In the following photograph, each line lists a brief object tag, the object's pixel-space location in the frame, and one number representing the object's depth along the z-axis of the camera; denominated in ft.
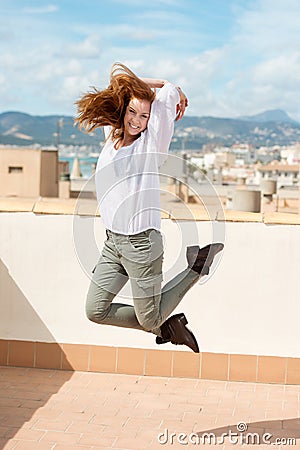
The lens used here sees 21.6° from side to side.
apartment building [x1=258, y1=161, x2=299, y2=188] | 167.45
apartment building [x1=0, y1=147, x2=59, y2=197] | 105.50
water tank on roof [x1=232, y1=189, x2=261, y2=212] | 58.18
